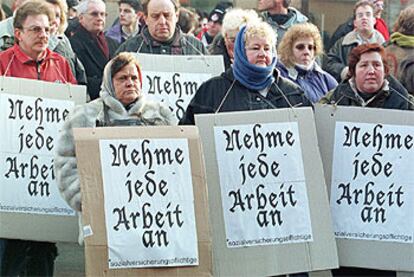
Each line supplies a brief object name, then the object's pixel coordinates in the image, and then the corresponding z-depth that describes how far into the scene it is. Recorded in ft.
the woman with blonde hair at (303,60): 43.19
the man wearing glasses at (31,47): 38.76
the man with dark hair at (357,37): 53.69
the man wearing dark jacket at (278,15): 50.88
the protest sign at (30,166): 37.67
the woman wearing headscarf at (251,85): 36.32
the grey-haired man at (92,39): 49.47
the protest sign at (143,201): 32.93
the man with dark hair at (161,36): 42.65
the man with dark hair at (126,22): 55.75
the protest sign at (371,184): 36.14
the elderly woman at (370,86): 37.24
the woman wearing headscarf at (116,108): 34.84
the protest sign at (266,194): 34.95
